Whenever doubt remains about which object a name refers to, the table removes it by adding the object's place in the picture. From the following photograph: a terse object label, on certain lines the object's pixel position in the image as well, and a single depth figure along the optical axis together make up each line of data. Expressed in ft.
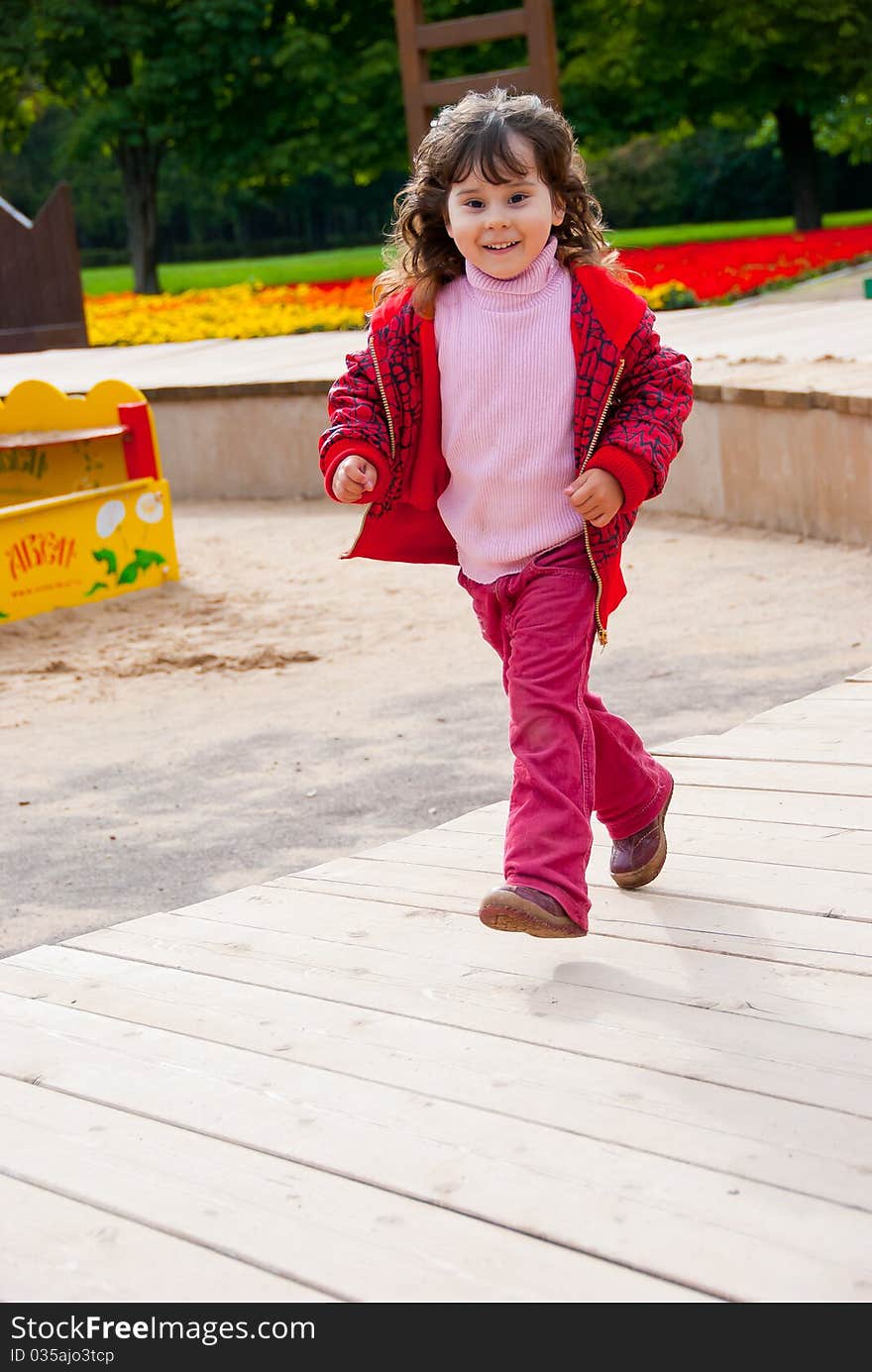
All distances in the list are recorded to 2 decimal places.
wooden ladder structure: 48.03
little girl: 9.20
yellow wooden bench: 24.89
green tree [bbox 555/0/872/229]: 68.90
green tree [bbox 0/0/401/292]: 74.33
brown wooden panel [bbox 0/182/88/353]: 53.42
